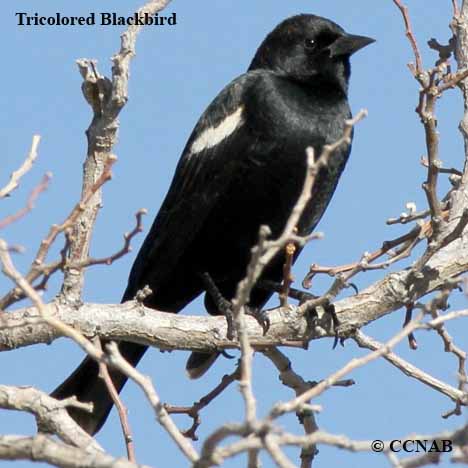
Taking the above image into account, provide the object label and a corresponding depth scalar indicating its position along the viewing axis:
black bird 8.95
